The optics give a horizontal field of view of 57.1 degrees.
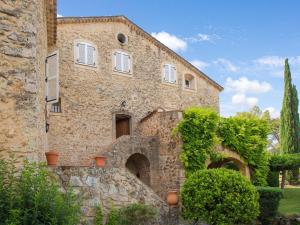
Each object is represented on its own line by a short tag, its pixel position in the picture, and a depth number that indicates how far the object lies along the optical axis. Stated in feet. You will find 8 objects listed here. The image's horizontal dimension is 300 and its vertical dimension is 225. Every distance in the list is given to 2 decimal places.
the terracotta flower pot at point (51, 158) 19.42
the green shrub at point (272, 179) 42.49
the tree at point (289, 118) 58.57
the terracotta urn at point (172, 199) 24.97
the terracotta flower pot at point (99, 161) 21.64
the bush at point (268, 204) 27.93
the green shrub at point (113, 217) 20.11
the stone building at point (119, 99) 35.02
